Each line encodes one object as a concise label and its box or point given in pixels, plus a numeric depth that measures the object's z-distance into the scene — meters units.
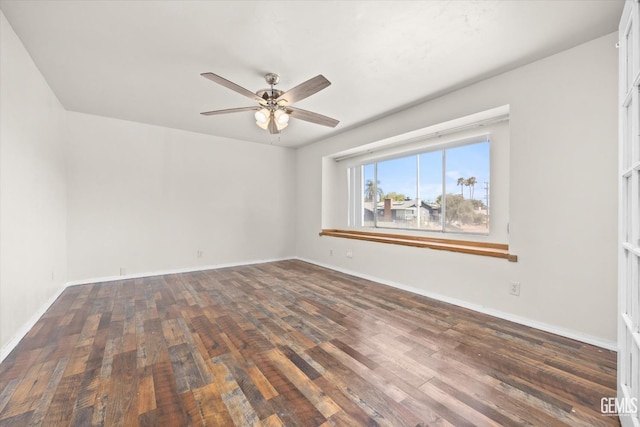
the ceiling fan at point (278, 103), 2.16
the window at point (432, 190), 3.45
